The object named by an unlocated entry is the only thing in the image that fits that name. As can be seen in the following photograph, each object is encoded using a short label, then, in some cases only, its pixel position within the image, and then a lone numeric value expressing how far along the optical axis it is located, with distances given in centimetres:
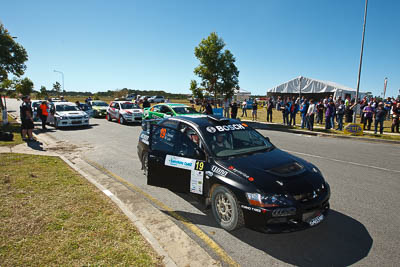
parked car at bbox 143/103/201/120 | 1353
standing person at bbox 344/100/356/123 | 1739
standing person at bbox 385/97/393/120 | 1843
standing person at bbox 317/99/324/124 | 1742
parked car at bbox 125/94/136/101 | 6162
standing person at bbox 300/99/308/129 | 1516
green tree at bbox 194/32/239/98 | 1908
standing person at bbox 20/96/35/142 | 1060
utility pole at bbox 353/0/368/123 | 1504
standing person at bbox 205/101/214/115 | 1577
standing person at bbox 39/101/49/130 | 1423
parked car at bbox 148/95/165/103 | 5450
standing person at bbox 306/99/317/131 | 1433
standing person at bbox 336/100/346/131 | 1528
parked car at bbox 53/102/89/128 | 1519
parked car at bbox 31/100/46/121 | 1774
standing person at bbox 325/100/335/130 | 1462
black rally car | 323
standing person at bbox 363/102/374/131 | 1469
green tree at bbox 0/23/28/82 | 1669
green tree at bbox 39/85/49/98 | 6606
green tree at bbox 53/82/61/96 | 7279
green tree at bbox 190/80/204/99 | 2043
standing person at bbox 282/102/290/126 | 1690
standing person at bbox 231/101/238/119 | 1842
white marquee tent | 2540
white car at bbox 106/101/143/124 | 1739
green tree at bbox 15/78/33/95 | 5458
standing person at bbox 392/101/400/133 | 1406
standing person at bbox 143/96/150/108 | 1780
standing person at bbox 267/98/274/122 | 1845
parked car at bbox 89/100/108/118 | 2212
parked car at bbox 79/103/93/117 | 2169
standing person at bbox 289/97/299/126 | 1658
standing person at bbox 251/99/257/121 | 1985
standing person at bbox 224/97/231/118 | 2054
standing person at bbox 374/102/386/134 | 1308
